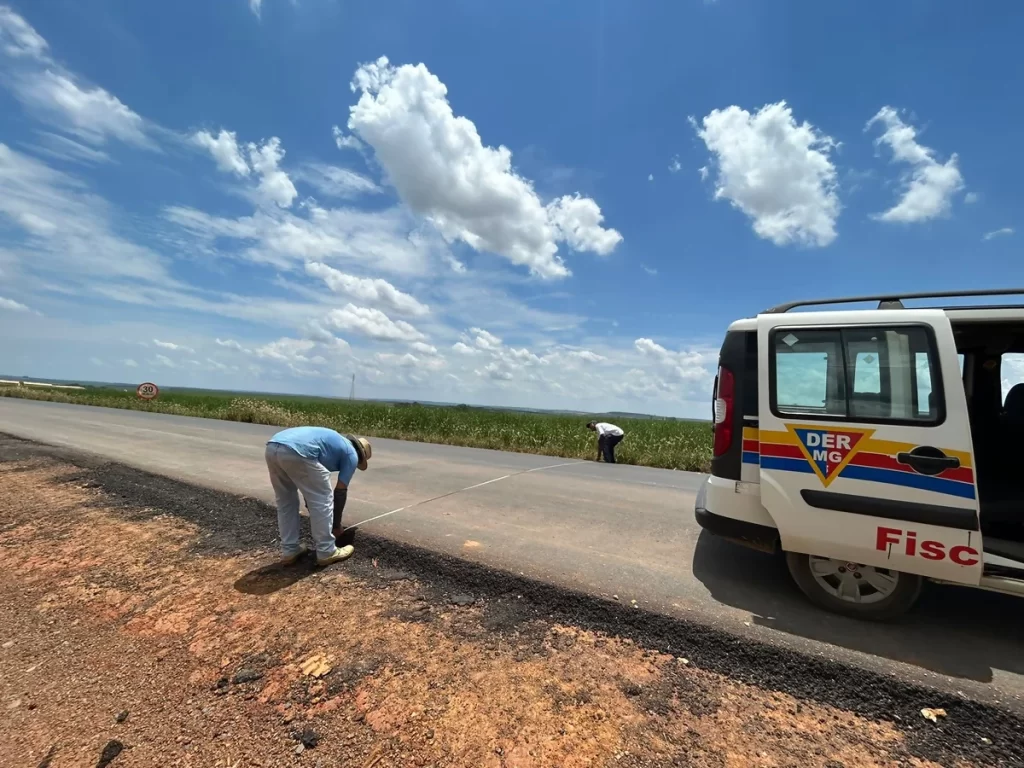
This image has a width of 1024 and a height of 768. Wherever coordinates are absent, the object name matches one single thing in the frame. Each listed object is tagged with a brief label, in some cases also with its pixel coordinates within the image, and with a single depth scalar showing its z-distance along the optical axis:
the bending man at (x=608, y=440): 11.65
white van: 2.97
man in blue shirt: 4.07
